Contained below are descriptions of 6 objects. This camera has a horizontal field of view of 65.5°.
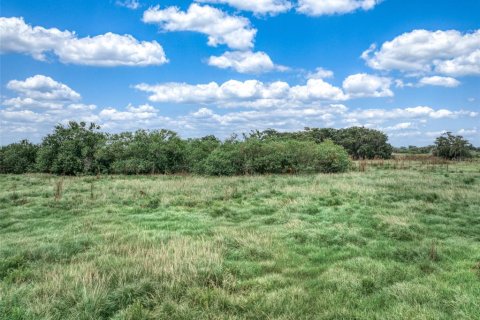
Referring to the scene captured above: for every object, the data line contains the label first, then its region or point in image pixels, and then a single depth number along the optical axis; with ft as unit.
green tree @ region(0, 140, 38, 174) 141.08
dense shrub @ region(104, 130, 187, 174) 124.26
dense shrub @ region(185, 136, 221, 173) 117.91
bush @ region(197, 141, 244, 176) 110.42
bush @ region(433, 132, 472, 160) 190.19
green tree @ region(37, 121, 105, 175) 128.26
